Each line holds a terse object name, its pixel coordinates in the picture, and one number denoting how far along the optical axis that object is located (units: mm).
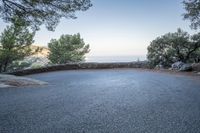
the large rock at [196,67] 9332
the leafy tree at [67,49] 22357
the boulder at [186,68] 9725
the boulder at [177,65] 10369
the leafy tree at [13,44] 17211
